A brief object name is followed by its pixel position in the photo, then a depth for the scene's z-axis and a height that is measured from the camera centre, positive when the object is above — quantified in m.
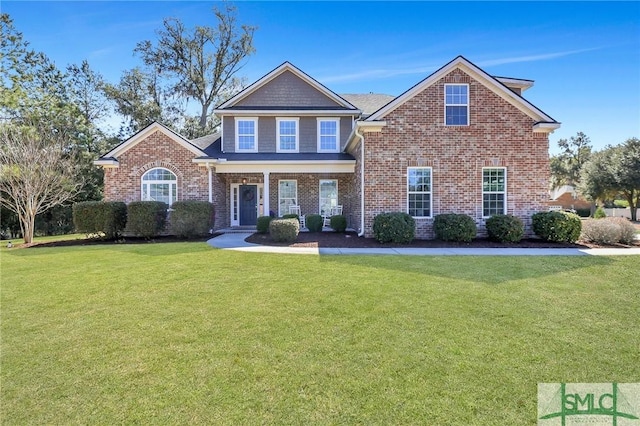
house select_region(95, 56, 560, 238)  12.55 +2.48
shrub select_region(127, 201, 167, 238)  12.98 -0.24
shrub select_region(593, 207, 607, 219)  26.77 -0.37
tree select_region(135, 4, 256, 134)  27.97 +14.22
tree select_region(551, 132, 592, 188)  52.38 +8.64
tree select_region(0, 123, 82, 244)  13.21 +1.64
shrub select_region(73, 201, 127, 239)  13.03 -0.19
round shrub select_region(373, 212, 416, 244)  11.32 -0.63
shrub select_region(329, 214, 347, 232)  14.50 -0.56
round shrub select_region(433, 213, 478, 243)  11.60 -0.66
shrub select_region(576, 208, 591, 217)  41.33 -0.36
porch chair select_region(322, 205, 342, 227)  16.82 -0.12
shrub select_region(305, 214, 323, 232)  14.73 -0.52
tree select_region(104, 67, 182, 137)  26.88 +9.77
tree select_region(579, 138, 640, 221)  28.67 +3.36
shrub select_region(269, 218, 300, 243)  11.59 -0.69
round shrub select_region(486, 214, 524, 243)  11.53 -0.67
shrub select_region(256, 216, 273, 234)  14.28 -0.62
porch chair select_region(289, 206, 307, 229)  16.36 -0.11
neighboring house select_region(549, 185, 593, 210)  50.16 +1.53
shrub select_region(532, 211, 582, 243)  11.54 -0.61
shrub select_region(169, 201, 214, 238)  12.81 -0.29
